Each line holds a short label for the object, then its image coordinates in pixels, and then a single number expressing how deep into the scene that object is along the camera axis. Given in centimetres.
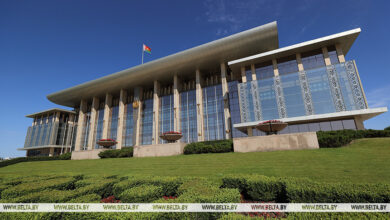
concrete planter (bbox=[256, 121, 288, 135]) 2031
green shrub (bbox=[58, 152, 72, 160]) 3581
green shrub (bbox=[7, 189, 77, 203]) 537
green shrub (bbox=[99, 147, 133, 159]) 2514
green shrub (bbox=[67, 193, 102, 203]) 511
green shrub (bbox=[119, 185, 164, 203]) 555
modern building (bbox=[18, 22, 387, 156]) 2592
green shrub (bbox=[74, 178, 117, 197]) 652
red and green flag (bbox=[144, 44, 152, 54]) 4023
